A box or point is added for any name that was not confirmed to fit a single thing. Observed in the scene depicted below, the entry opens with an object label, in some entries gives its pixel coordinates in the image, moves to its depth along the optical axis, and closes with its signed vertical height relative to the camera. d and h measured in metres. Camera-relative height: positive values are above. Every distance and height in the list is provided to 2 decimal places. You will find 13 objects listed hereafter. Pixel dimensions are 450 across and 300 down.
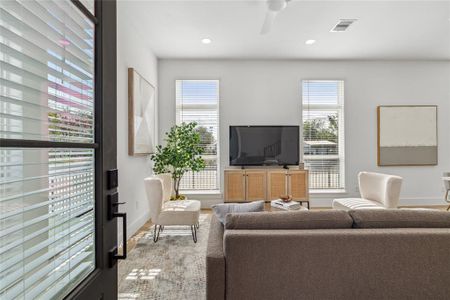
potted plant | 4.16 -0.06
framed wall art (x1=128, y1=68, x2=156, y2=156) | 3.53 +0.53
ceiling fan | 2.78 +1.53
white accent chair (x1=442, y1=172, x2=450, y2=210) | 4.19 -0.54
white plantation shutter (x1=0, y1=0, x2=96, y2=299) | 0.61 +0.00
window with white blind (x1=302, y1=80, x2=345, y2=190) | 5.23 +0.43
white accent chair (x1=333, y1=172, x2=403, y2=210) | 3.42 -0.59
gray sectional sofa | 1.55 -0.68
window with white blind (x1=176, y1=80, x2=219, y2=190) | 5.17 +0.80
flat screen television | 4.91 +0.09
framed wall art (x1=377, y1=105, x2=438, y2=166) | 5.17 +0.26
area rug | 2.16 -1.14
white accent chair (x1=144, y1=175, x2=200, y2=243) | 3.18 -0.74
